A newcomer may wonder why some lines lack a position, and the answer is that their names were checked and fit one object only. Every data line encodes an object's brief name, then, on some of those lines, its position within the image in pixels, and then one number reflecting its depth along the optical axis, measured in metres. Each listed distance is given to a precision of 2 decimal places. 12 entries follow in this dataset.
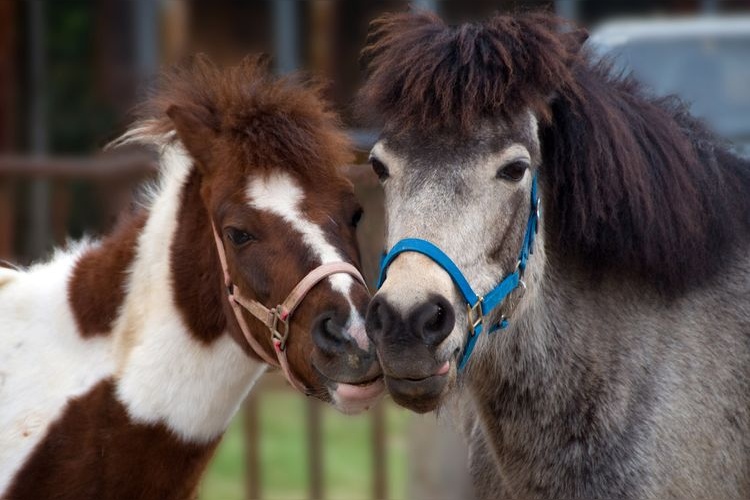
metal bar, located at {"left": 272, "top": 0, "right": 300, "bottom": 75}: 25.92
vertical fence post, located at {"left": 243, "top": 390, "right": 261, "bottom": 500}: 13.17
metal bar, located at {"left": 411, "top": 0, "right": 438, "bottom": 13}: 24.02
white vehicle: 15.29
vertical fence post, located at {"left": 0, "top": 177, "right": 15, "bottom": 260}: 17.82
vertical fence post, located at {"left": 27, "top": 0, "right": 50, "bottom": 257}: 23.37
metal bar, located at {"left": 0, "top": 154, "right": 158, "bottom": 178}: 14.41
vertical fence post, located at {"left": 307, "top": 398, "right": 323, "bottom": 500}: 13.06
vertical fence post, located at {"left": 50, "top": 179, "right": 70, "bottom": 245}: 16.77
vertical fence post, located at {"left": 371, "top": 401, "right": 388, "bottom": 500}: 12.69
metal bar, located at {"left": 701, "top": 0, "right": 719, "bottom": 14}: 24.00
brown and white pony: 6.70
